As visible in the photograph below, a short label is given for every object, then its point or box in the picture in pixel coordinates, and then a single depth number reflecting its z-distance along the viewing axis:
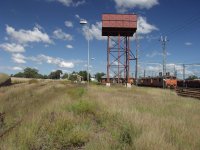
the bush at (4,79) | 19.96
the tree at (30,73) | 99.70
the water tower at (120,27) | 26.90
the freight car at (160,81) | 29.44
